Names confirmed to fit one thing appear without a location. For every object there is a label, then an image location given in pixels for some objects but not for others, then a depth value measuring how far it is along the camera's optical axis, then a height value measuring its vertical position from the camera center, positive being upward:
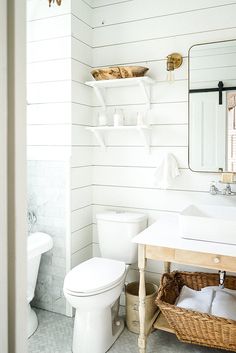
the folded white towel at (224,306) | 1.92 -0.91
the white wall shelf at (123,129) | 2.39 +0.23
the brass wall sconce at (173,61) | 2.36 +0.74
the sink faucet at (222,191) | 2.20 -0.22
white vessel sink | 1.75 -0.39
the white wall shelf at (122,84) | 2.36 +0.60
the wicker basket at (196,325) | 1.80 -0.97
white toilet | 1.91 -0.78
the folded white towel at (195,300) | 2.00 -0.92
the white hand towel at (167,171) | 2.38 -0.08
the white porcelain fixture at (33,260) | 2.24 -0.73
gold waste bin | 2.22 -1.08
